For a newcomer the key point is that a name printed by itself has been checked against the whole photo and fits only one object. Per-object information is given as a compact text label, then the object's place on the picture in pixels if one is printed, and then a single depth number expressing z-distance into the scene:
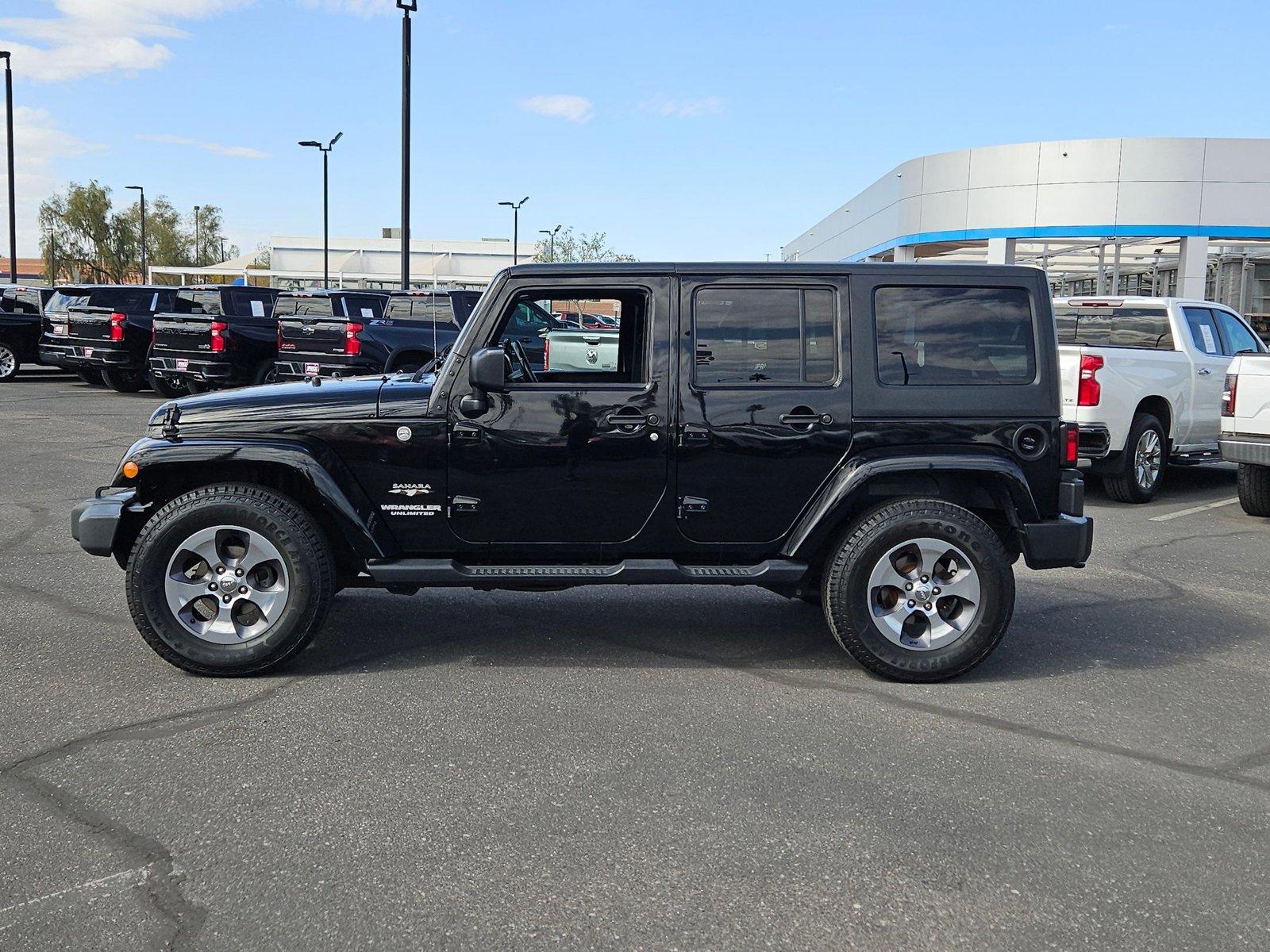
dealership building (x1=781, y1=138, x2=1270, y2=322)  30.95
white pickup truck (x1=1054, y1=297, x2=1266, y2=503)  9.95
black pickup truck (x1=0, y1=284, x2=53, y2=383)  22.48
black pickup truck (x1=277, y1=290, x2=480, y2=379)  17.00
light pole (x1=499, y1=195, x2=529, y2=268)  56.25
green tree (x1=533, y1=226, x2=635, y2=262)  83.25
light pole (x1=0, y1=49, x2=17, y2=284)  33.22
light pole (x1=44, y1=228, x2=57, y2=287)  68.69
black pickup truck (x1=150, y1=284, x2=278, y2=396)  18.30
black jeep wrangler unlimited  5.04
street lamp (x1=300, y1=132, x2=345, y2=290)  46.50
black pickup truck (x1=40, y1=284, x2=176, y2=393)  20.23
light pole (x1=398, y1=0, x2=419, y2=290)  21.55
